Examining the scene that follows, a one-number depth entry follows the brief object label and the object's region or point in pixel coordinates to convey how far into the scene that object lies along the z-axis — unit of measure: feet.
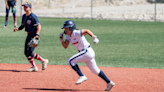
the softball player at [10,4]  121.19
